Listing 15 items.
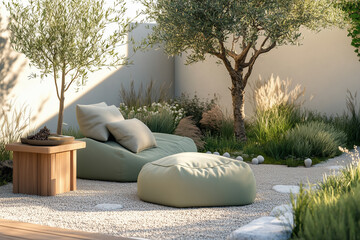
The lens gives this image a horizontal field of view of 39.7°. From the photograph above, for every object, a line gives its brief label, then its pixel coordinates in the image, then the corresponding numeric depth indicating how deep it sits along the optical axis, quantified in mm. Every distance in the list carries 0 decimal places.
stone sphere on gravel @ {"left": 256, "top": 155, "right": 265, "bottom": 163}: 6734
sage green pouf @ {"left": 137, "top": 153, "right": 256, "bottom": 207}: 4098
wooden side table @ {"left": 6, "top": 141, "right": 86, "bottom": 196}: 4512
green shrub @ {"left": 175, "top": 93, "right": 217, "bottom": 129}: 8883
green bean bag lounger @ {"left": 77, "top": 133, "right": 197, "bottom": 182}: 5254
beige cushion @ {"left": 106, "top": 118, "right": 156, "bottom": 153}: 5477
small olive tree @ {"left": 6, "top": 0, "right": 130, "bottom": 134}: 5582
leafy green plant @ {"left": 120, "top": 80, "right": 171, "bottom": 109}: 8742
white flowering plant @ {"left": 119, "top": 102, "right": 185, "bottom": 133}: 7133
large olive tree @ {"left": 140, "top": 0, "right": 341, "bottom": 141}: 6770
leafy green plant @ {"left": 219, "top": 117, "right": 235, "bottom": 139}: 8179
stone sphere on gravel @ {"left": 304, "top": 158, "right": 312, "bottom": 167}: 6375
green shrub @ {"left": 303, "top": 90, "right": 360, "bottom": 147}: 7949
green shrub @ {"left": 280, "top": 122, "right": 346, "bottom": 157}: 6871
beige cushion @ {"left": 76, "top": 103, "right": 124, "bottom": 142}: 5461
